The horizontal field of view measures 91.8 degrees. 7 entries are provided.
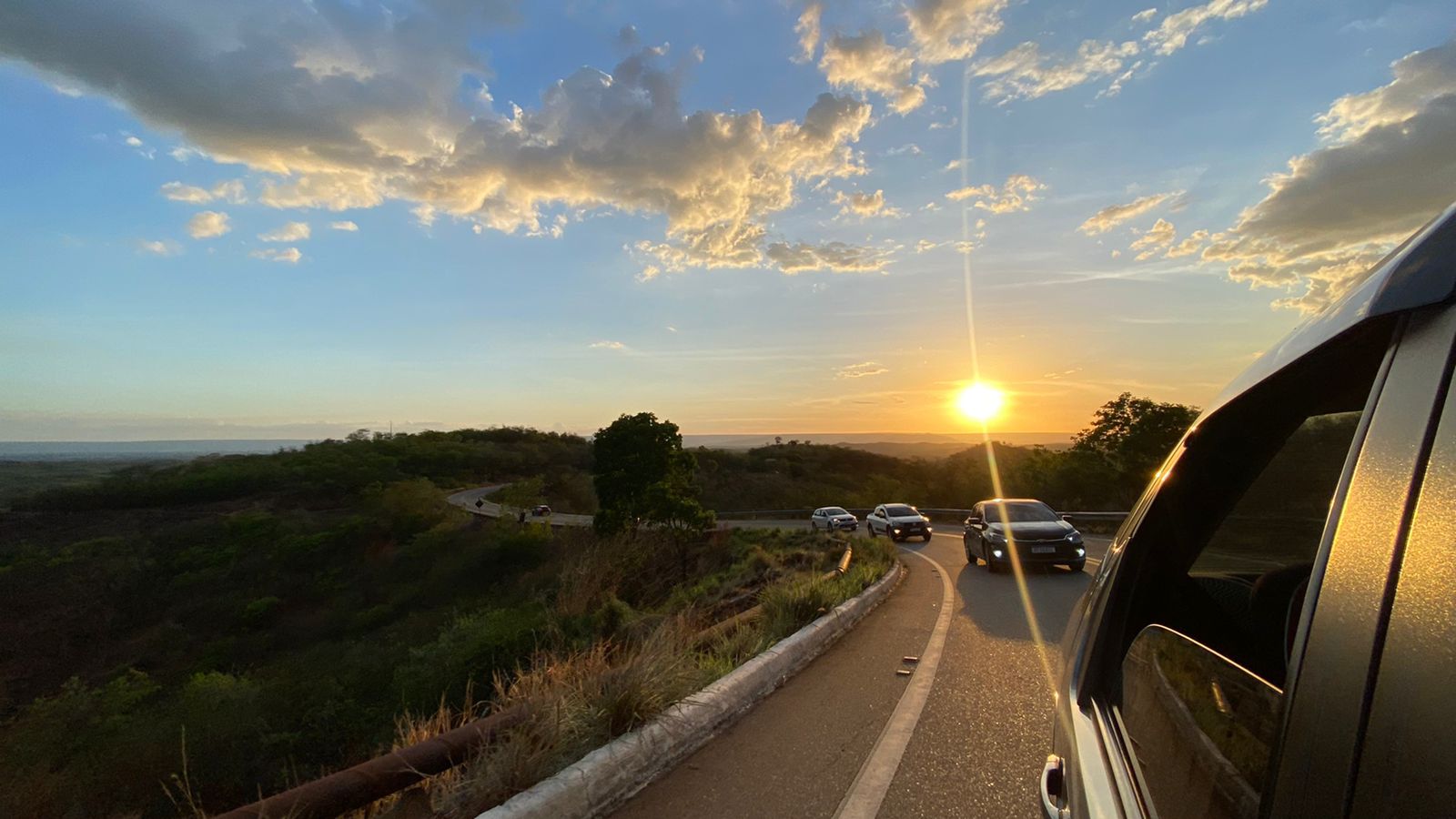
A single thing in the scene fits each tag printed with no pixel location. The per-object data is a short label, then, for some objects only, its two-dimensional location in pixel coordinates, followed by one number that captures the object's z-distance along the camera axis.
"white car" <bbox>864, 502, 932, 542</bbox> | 29.11
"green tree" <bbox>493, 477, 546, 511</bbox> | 60.12
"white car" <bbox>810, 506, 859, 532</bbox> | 37.91
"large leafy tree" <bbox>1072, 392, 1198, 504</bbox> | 32.25
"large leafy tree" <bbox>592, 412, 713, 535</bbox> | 29.70
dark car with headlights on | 14.41
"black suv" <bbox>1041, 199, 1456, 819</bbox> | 0.83
